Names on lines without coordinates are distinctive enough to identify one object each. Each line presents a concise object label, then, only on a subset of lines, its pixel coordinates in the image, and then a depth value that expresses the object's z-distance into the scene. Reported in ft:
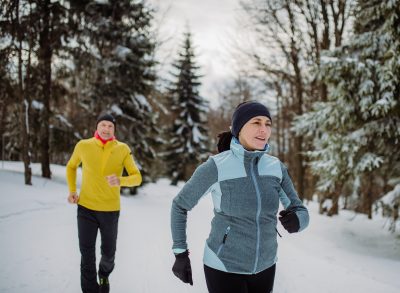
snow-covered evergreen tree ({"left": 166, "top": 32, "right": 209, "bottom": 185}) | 98.12
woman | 7.26
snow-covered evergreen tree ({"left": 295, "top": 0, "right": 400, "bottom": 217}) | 25.62
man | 12.83
